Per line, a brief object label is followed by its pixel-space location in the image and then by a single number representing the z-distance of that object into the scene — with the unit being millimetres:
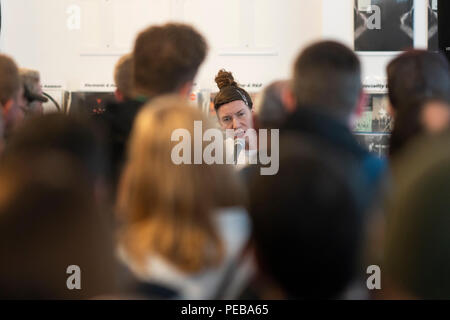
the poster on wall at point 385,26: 9219
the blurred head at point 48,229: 2437
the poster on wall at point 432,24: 9289
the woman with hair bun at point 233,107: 6430
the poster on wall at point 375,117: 8367
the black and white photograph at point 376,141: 8117
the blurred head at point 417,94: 3379
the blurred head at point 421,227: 2600
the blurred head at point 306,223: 2322
